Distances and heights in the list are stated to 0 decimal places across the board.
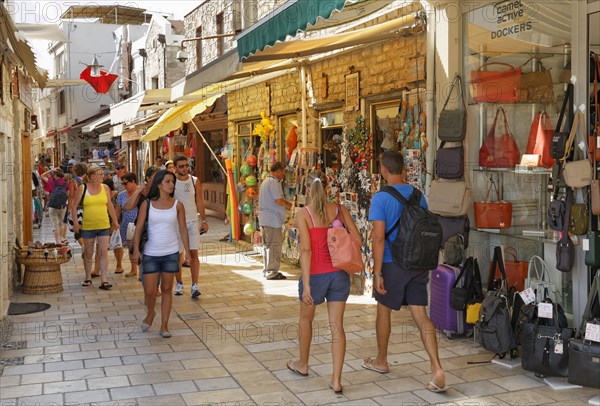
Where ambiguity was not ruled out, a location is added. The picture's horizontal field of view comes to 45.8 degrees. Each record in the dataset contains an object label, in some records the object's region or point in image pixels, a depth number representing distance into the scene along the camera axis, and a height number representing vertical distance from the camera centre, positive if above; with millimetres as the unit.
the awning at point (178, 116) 14015 +1022
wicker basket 9594 -1362
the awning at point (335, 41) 7875 +1428
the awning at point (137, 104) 13099 +1240
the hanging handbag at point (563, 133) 5727 +222
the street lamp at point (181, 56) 19783 +3064
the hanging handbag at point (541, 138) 6477 +204
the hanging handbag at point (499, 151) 6961 +104
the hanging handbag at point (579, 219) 5625 -469
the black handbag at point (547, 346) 5340 -1415
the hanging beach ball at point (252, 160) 13602 +94
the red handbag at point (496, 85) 7070 +764
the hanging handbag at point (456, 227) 6898 -633
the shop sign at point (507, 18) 6746 +1389
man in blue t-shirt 5371 -872
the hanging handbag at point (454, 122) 6969 +398
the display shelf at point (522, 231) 6368 -690
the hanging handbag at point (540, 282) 5730 -1014
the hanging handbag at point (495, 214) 6938 -518
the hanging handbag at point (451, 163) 6895 -10
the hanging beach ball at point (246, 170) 13692 -94
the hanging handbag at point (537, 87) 6711 +710
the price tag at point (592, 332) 5031 -1226
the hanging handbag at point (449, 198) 6738 -344
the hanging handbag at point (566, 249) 5668 -711
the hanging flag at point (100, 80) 17984 +2241
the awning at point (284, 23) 6051 +1352
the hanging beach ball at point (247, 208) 13359 -807
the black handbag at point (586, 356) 4984 -1393
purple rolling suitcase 6789 -1413
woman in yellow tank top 10109 -734
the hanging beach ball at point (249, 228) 13234 -1183
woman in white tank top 7184 -769
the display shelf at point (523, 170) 6549 -88
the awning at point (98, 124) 28641 +1795
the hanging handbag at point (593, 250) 5605 -714
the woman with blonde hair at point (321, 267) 5418 -790
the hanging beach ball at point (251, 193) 13438 -530
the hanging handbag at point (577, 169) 5523 -72
